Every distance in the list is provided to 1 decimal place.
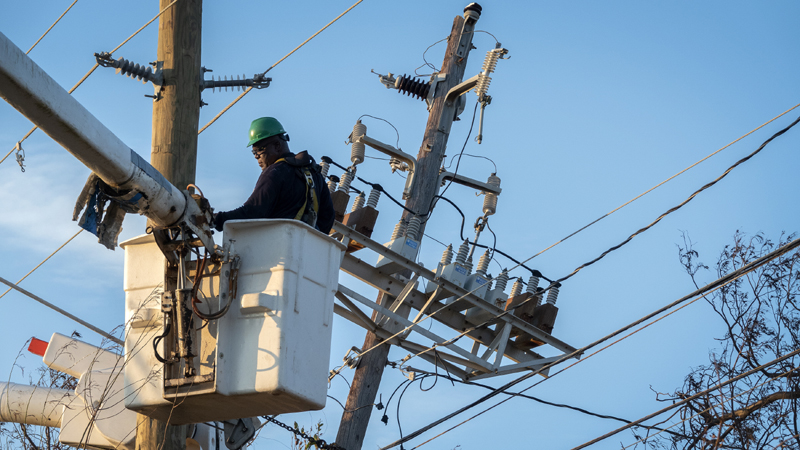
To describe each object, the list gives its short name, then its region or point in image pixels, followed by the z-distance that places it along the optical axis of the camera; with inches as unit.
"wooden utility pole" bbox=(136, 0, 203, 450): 444.1
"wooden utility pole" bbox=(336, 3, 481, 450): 789.9
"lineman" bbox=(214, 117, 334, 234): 419.8
